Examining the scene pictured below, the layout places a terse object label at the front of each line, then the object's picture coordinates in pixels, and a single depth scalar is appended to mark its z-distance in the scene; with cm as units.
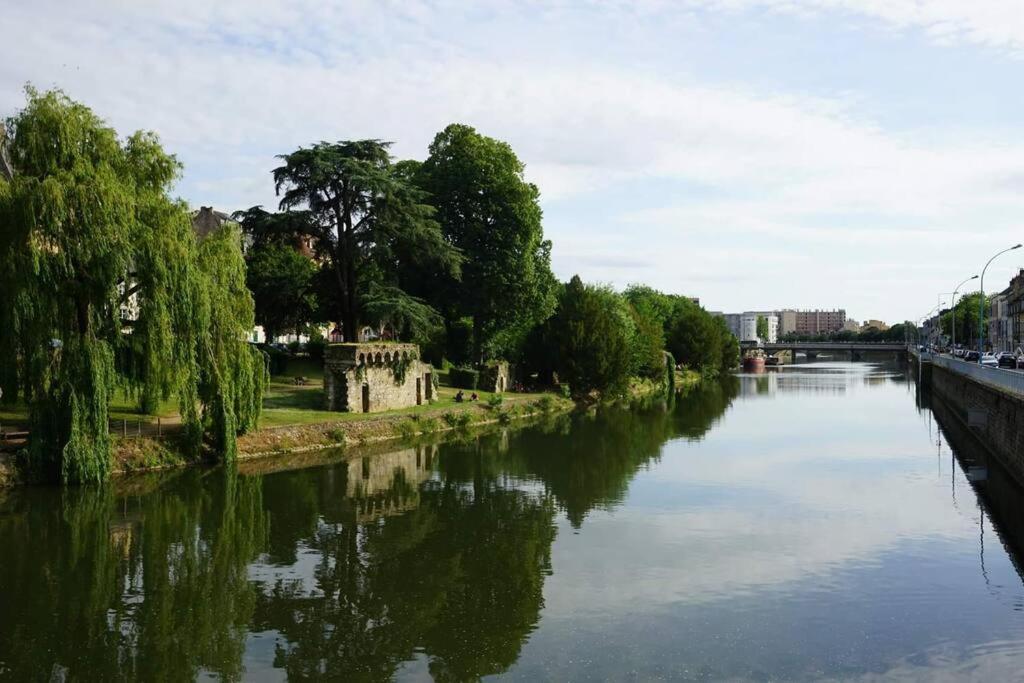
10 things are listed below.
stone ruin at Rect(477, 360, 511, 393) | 6281
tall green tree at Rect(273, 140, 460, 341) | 4891
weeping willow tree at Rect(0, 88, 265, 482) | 2819
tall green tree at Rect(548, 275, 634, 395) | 6694
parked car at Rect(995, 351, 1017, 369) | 5839
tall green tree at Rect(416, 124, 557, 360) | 5891
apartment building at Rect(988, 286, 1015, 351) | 12778
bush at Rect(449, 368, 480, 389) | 6166
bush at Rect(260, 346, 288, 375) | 5181
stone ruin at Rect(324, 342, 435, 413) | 4616
